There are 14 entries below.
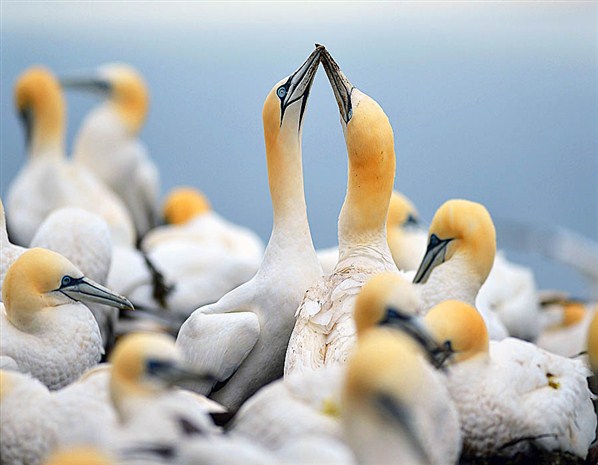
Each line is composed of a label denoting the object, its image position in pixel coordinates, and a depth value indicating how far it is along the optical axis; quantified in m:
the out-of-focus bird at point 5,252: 9.98
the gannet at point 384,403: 5.57
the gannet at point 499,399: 7.63
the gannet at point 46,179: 16.64
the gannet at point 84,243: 11.27
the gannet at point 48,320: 8.62
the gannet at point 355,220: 8.66
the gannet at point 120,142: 20.64
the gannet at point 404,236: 14.54
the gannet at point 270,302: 9.03
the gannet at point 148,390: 6.06
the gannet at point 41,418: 7.02
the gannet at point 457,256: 8.81
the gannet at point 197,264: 14.70
